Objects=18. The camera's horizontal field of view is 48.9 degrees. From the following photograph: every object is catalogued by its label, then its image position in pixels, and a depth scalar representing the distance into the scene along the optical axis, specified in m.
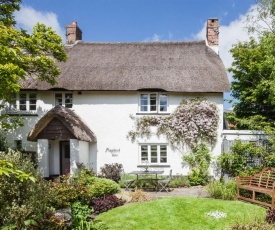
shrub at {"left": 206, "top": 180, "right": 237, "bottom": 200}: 12.85
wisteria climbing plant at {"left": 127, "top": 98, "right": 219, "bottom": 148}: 18.86
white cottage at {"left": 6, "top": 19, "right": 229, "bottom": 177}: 19.16
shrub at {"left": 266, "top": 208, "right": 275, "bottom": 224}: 9.60
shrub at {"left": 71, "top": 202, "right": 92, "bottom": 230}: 9.38
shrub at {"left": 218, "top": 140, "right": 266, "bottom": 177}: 15.66
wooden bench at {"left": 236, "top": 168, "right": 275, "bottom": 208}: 12.39
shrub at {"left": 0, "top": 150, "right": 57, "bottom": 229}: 7.40
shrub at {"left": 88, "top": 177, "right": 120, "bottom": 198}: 12.88
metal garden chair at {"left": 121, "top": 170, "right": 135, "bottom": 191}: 16.02
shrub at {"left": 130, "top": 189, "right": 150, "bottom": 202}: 13.16
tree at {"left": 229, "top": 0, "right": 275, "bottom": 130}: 20.14
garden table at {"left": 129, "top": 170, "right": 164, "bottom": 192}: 15.69
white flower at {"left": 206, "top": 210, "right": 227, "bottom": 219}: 10.57
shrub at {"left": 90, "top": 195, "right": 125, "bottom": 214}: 11.96
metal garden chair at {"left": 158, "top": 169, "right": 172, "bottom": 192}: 15.49
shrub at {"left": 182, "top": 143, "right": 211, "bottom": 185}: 18.09
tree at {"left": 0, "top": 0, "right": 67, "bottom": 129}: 13.19
